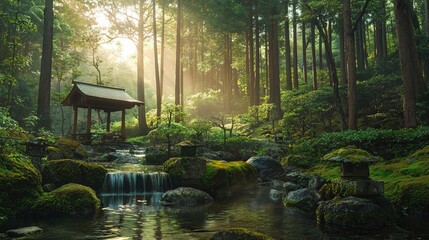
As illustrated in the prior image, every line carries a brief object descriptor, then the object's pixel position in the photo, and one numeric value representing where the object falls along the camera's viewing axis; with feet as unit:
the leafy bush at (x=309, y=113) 75.13
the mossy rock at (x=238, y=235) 19.54
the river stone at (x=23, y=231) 22.50
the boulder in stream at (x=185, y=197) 35.59
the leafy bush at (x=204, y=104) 133.83
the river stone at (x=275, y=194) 38.79
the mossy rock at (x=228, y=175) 41.73
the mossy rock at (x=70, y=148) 58.95
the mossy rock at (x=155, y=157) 60.85
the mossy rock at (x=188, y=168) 42.02
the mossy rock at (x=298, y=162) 53.67
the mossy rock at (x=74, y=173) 37.24
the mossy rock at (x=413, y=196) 27.91
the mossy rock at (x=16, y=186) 27.43
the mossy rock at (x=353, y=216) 25.16
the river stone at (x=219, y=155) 63.14
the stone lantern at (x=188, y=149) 42.65
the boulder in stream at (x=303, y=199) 32.73
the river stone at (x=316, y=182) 39.22
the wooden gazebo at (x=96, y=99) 82.79
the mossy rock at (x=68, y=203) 29.07
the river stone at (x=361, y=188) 28.02
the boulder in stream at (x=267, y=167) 54.35
